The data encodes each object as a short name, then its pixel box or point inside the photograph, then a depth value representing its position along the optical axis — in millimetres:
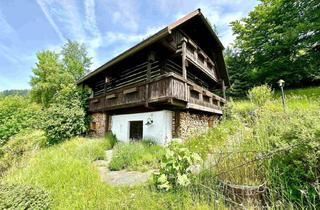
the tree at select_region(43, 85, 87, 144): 11281
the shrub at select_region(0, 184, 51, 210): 3395
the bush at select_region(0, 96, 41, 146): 14240
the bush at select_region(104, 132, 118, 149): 9914
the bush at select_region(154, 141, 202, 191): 3844
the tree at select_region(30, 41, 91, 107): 26789
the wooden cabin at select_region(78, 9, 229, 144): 8000
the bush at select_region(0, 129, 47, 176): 7637
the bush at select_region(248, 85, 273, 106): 11697
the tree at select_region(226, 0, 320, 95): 19672
